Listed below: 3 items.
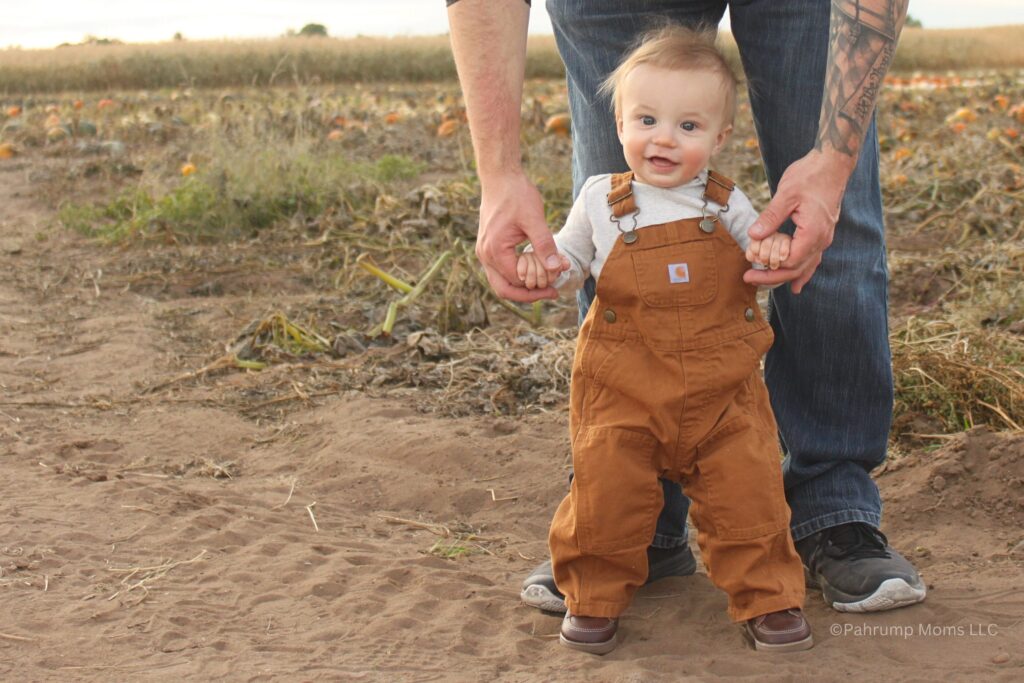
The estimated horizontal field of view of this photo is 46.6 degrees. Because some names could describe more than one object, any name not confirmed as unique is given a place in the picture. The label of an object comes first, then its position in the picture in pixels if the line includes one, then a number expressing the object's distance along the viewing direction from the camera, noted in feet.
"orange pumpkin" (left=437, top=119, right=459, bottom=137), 33.17
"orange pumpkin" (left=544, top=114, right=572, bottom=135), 31.60
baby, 7.23
